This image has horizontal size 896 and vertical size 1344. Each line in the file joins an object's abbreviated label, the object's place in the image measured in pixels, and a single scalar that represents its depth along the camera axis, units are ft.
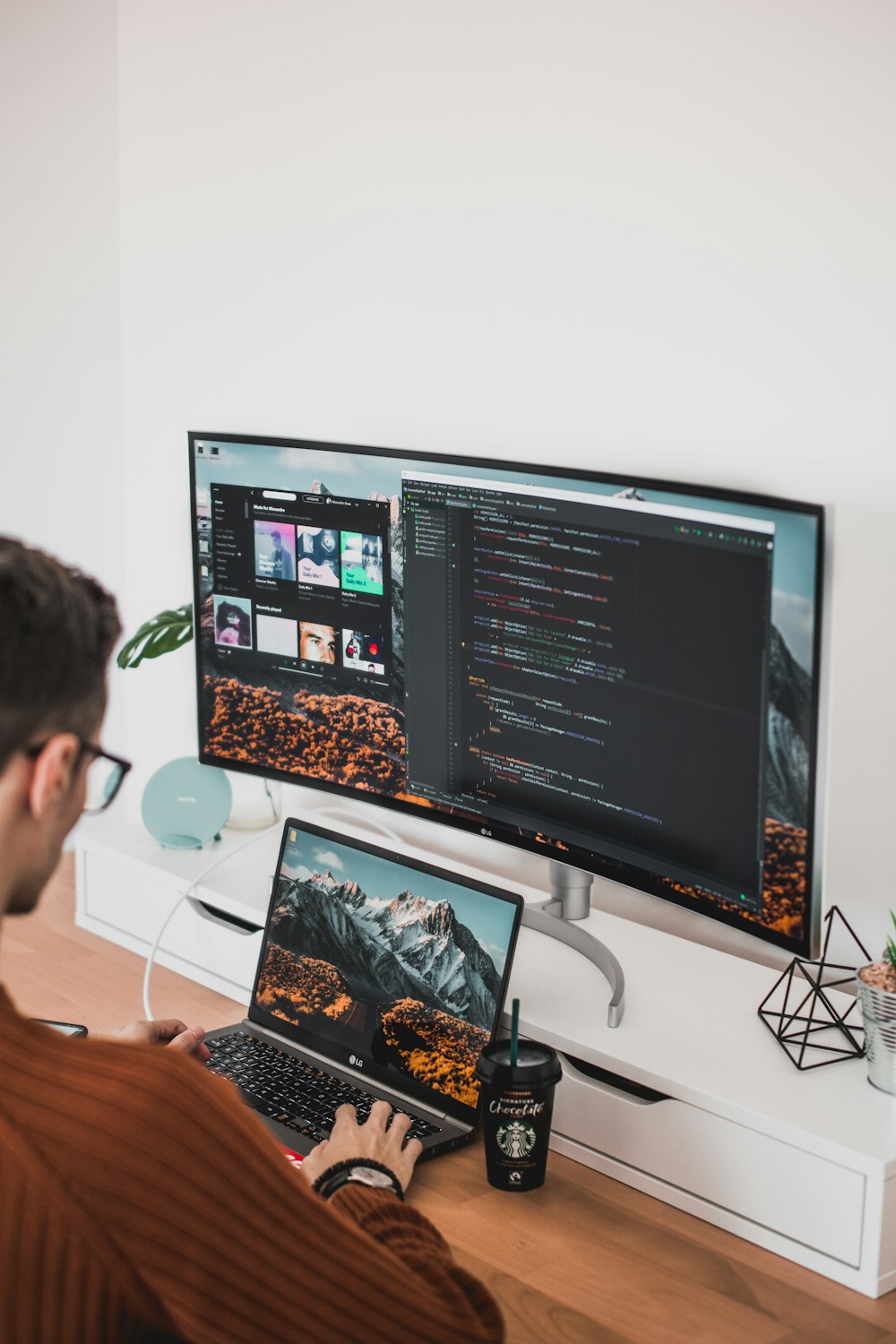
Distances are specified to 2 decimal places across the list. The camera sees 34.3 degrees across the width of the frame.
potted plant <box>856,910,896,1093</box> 4.45
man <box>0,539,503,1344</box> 2.83
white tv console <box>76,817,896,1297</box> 4.27
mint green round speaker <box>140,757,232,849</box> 6.89
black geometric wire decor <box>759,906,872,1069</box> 4.76
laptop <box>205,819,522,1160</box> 5.01
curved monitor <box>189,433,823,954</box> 4.58
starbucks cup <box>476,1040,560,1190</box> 4.61
